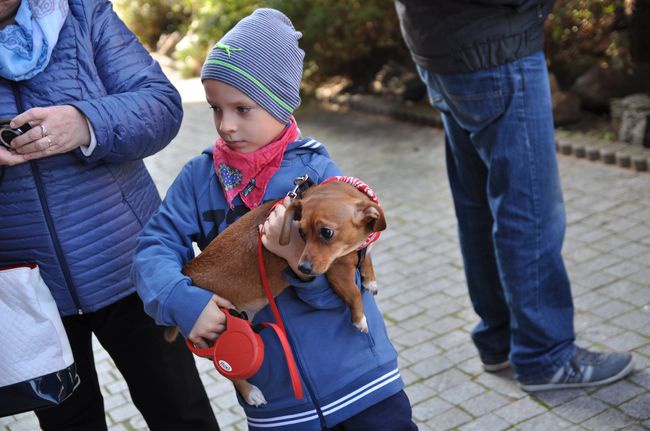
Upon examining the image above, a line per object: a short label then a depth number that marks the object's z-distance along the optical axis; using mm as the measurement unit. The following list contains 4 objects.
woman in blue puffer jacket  2588
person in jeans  3490
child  2297
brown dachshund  2139
